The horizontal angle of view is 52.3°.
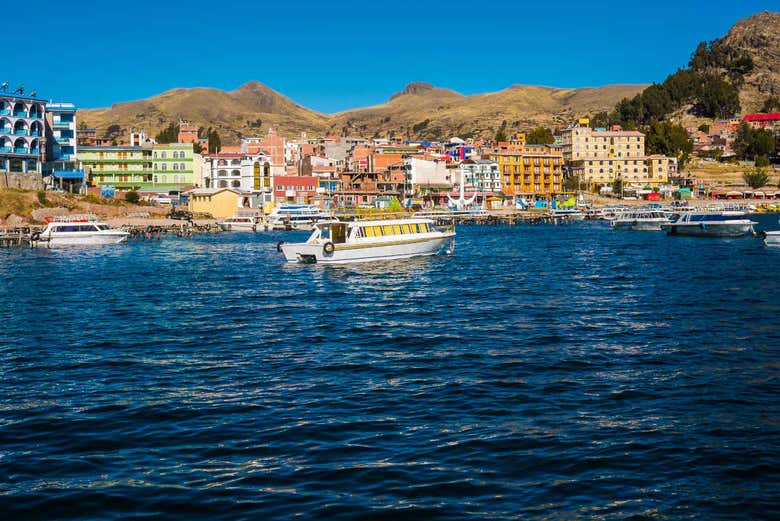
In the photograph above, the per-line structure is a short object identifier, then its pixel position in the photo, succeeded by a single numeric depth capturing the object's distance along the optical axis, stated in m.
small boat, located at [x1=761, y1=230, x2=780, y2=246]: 74.25
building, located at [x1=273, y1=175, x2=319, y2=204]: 166.00
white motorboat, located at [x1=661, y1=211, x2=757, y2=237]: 94.44
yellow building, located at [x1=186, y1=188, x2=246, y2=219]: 140.25
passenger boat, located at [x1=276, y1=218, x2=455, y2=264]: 58.81
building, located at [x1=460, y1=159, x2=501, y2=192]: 181.38
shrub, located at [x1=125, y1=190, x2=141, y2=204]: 136.50
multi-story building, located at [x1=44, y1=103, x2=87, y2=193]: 131.38
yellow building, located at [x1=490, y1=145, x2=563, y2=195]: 186.88
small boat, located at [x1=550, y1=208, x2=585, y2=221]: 158.73
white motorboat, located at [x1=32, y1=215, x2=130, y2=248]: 86.81
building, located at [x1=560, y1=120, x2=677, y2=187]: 199.25
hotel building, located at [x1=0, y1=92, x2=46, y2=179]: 118.69
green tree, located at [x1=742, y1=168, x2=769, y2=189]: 195.75
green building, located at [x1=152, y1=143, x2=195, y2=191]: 153.25
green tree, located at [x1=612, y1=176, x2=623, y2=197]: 195.12
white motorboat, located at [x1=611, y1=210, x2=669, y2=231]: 116.00
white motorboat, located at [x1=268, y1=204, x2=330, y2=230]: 134.62
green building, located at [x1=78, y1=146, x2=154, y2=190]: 149.38
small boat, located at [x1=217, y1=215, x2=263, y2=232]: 126.88
